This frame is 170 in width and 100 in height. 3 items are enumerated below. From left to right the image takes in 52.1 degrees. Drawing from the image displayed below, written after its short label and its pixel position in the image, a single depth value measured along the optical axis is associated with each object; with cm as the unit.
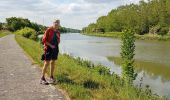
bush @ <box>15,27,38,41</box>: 3487
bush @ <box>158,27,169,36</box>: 4850
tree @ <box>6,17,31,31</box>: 7099
